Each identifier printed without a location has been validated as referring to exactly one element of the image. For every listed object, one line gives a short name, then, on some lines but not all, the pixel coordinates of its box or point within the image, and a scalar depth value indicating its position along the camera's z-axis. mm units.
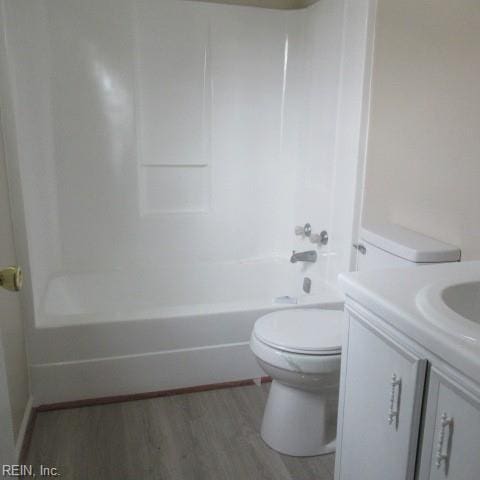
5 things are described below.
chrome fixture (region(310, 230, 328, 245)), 2582
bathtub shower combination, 2186
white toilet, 1701
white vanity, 909
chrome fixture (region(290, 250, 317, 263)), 2691
